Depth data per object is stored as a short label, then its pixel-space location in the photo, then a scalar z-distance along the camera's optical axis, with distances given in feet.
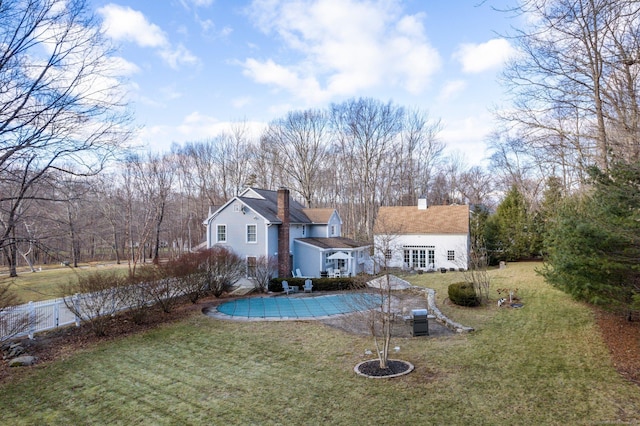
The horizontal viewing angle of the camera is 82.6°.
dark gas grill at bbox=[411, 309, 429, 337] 34.30
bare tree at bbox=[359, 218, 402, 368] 26.13
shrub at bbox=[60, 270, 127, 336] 36.76
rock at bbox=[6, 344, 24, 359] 30.19
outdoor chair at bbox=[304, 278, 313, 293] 66.49
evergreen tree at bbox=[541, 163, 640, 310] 22.61
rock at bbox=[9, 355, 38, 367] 28.40
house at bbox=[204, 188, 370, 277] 70.85
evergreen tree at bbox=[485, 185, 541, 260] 86.99
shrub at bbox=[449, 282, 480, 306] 44.08
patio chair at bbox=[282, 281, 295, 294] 65.41
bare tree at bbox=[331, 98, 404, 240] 126.52
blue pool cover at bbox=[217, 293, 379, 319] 47.44
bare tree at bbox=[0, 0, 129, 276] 23.09
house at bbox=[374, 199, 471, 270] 86.43
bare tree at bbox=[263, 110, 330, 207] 127.54
